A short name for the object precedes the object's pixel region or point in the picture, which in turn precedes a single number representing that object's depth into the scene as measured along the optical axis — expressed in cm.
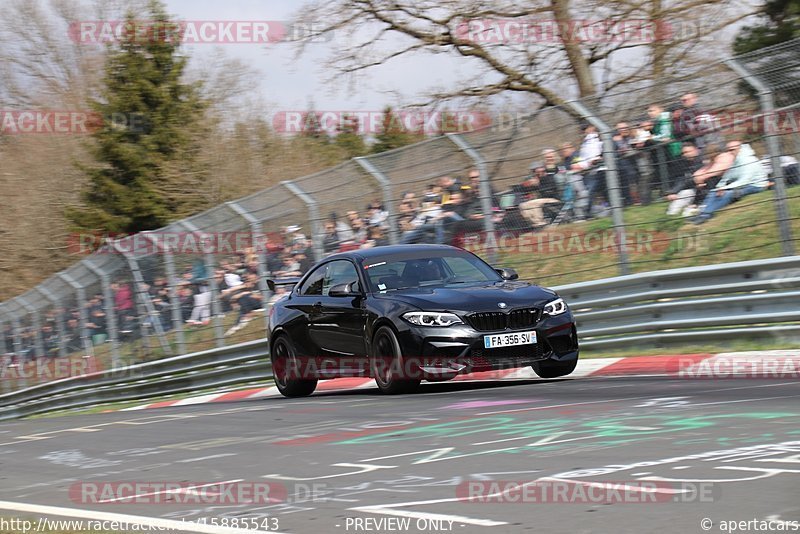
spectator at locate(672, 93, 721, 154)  1228
